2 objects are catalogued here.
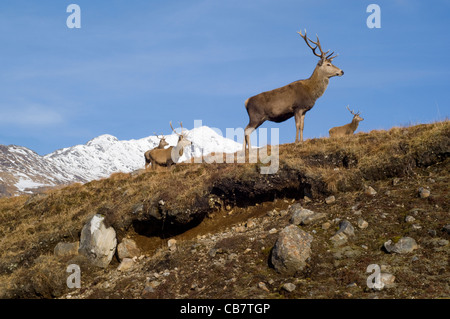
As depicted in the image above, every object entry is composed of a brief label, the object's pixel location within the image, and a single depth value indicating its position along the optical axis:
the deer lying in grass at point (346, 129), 29.44
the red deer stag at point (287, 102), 20.27
